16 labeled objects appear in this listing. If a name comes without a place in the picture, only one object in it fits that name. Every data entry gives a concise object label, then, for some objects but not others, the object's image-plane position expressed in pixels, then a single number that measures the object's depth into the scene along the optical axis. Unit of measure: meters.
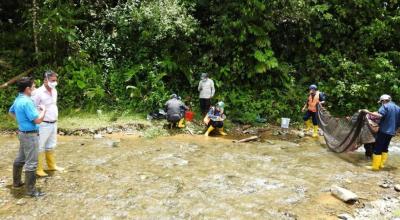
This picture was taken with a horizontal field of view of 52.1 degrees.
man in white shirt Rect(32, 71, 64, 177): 8.02
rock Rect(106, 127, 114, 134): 12.93
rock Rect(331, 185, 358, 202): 7.52
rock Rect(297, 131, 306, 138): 13.21
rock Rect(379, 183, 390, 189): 8.47
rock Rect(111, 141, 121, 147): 11.45
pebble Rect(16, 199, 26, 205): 7.10
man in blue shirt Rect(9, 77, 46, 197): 6.96
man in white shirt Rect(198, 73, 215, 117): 14.09
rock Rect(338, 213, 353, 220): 6.88
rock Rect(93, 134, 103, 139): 12.34
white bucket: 13.98
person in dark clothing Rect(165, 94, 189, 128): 13.06
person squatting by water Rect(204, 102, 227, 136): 12.87
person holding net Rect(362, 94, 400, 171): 9.23
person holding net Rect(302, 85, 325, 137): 12.77
